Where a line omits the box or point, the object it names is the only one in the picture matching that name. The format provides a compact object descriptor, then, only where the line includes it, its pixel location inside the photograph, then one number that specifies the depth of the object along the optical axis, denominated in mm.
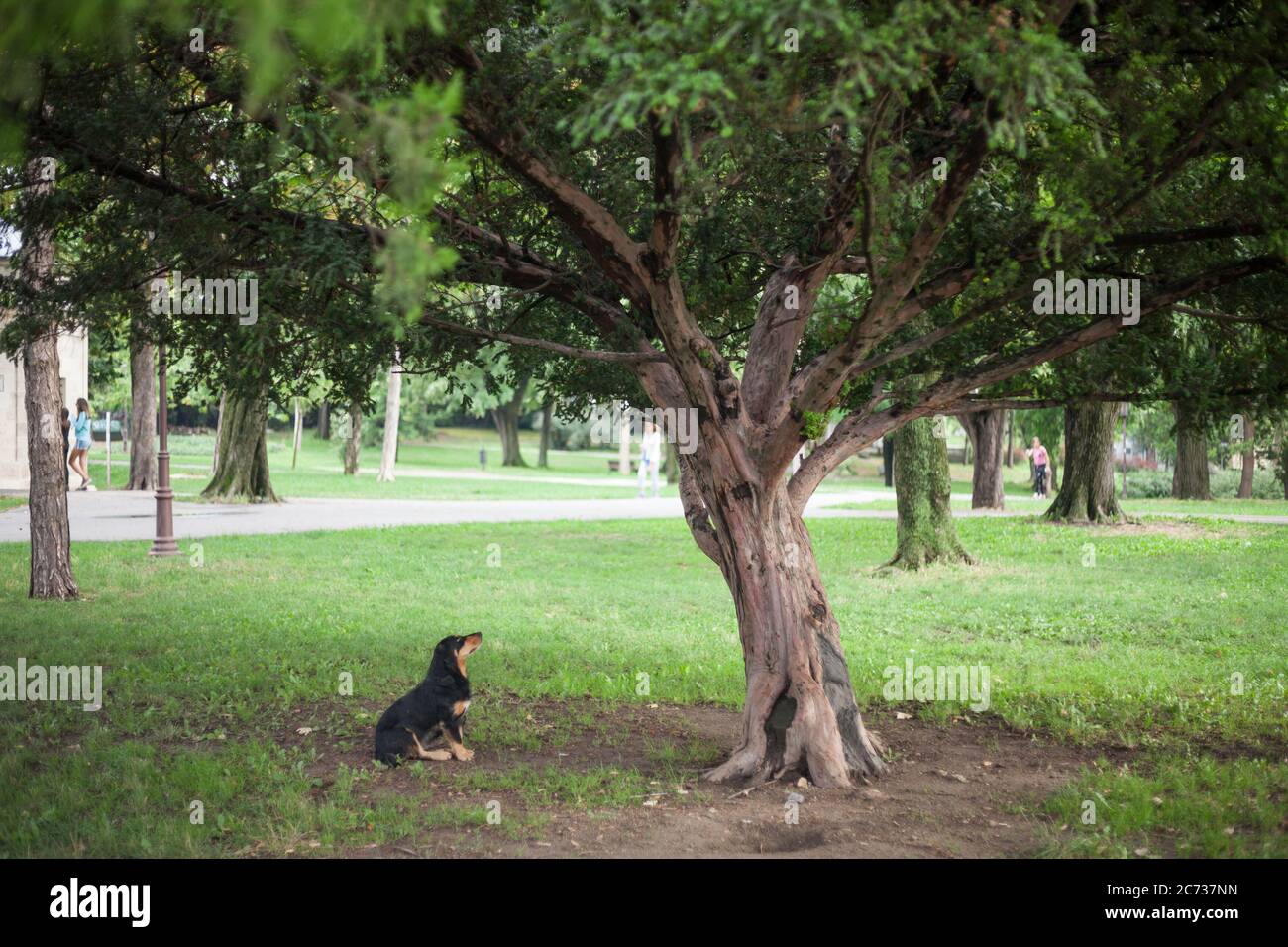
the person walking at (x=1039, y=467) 36312
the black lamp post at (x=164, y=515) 16922
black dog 7629
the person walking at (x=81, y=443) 26714
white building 29719
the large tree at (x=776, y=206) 5016
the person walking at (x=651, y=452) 32438
